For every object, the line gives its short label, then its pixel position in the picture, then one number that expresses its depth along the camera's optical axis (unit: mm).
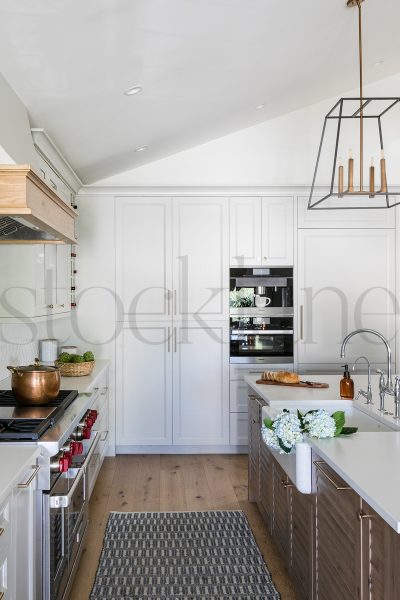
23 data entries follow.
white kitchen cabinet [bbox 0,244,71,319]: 2967
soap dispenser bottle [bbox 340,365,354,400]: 2840
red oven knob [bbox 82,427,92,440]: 2687
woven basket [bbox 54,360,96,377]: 3912
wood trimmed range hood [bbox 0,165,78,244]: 1720
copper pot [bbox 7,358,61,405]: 2553
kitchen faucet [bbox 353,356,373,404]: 2700
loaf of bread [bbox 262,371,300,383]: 3301
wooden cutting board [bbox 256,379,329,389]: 3242
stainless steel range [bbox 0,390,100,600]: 1984
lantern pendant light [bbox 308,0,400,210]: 4699
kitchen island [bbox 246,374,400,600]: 1449
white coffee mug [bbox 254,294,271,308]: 4777
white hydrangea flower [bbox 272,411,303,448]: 2104
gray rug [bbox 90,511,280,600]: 2527
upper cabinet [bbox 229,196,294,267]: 4719
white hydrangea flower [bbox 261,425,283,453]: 2189
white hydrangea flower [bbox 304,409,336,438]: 2047
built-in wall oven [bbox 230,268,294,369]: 4746
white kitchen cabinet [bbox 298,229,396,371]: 4734
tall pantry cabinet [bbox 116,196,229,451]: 4680
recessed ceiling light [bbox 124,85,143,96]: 2806
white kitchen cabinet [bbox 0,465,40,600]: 1527
